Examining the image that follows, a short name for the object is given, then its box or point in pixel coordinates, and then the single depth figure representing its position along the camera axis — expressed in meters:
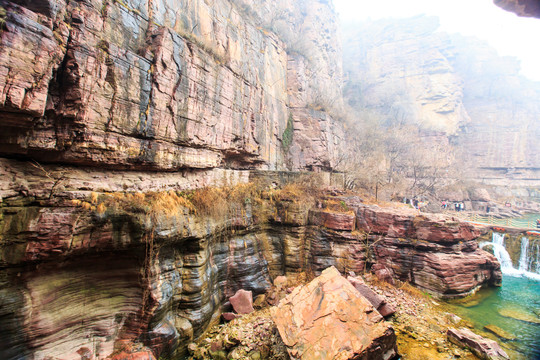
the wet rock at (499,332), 7.58
